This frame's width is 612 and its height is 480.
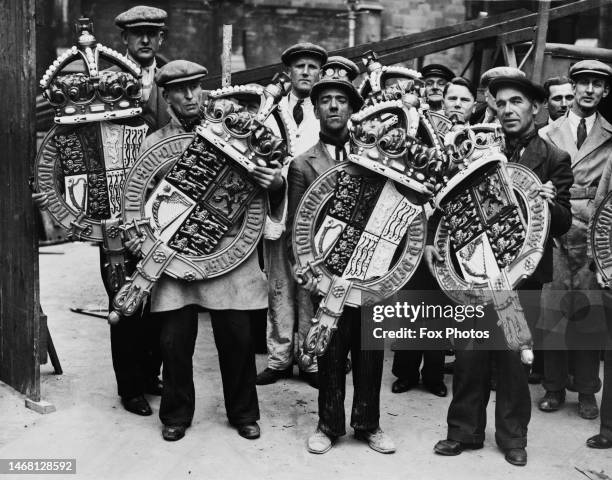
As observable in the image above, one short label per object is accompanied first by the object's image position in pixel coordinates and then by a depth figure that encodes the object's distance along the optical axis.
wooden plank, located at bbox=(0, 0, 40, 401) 5.32
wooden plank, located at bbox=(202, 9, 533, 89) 8.38
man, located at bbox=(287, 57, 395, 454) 5.02
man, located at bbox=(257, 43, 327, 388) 6.15
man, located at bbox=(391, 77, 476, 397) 6.03
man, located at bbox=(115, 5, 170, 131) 5.58
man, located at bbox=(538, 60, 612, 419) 5.85
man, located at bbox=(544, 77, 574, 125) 6.99
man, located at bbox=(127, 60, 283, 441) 5.06
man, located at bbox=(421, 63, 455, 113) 6.96
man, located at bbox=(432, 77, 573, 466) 4.96
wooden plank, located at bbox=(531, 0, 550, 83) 7.16
